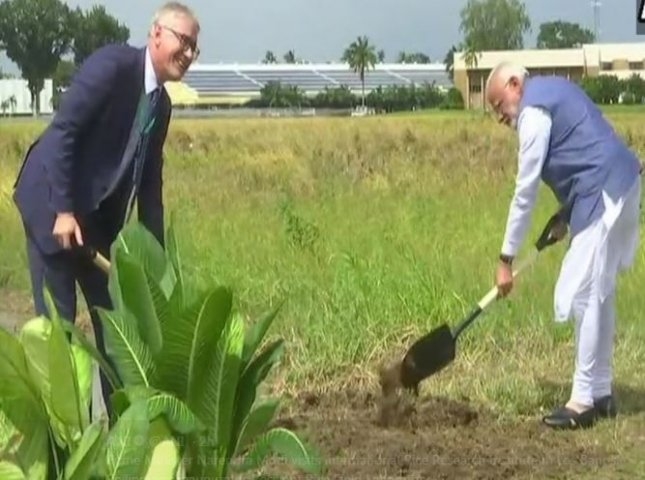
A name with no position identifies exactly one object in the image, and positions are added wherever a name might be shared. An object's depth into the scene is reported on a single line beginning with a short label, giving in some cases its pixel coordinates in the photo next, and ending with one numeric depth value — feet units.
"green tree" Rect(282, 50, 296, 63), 453.58
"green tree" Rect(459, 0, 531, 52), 295.89
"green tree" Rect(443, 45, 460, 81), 307.99
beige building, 223.10
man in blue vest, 23.07
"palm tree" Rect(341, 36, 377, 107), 391.45
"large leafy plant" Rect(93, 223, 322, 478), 13.30
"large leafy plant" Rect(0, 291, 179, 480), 12.16
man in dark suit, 18.97
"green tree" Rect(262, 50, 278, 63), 455.63
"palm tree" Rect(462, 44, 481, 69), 242.93
